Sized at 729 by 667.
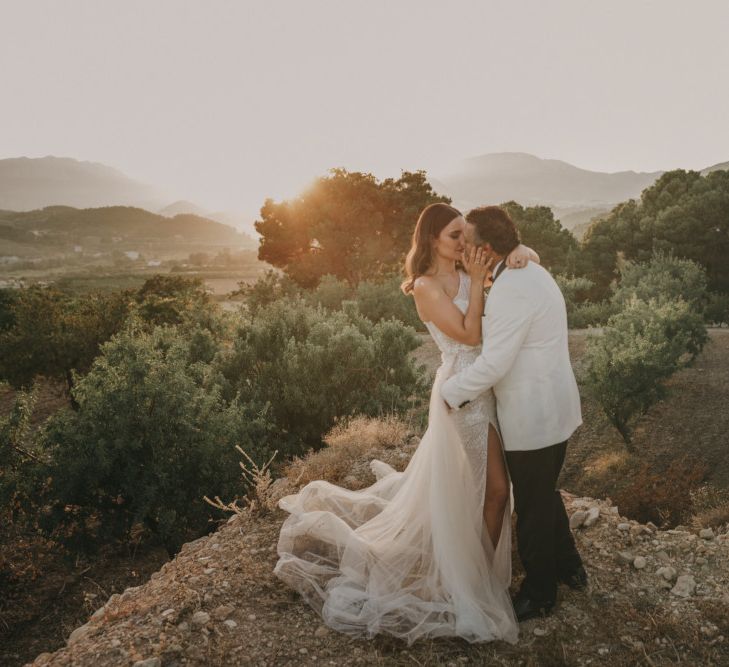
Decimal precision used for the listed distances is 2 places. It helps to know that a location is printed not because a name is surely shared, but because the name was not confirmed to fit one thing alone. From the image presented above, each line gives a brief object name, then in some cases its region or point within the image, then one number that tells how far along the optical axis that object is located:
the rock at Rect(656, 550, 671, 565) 4.29
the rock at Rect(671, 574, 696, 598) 3.88
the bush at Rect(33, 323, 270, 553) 6.83
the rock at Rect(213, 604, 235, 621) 3.58
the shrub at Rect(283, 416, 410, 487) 6.06
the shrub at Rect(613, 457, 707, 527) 8.03
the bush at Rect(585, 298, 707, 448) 12.90
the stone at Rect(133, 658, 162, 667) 3.11
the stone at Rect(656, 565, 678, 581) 4.05
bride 3.45
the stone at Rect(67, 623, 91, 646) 3.72
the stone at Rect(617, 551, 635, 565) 4.27
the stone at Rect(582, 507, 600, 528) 4.78
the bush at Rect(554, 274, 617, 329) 25.97
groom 3.18
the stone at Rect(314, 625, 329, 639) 3.46
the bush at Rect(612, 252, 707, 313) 22.16
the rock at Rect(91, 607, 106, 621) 4.00
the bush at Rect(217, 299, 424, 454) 10.19
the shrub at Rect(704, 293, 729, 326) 26.34
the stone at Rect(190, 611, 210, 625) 3.52
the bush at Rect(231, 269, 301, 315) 27.20
